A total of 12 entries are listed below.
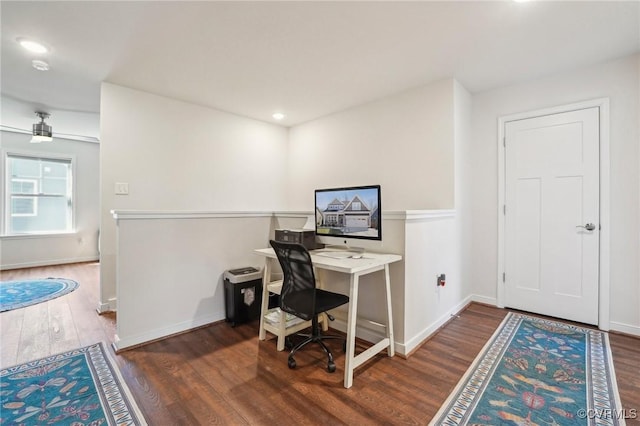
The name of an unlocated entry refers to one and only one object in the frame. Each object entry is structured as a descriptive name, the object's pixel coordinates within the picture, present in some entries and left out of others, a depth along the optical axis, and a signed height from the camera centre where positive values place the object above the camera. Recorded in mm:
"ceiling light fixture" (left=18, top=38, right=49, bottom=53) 2254 +1326
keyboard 2318 -349
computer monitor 2223 -2
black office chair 1985 -602
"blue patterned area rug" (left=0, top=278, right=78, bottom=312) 3426 -1085
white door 2688 -7
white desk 1868 -525
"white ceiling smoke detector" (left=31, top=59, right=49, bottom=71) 2554 +1321
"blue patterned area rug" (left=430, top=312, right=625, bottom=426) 1556 -1083
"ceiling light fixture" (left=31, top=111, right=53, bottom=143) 4012 +1113
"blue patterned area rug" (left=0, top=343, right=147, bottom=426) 1553 -1114
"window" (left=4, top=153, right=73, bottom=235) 5250 +305
